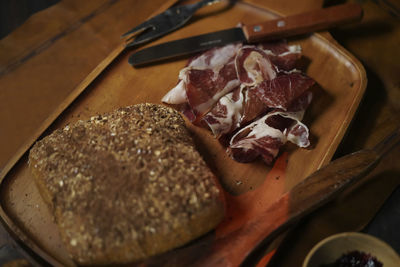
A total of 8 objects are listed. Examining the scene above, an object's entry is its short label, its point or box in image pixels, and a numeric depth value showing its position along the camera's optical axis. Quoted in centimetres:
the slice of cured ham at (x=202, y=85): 55
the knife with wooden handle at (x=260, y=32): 58
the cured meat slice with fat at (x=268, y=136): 52
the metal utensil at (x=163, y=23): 60
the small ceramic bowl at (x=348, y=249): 47
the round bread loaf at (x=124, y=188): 47
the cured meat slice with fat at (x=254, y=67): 55
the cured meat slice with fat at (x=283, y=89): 53
